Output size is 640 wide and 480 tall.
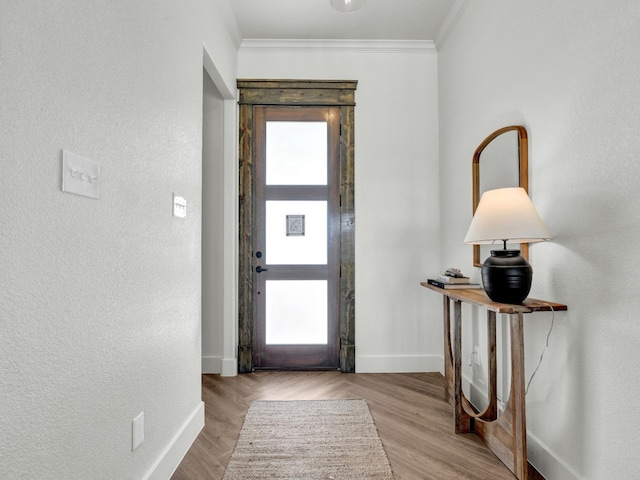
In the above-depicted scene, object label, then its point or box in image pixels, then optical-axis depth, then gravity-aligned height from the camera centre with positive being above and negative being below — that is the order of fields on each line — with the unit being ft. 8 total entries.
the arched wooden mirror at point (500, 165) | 6.15 +1.57
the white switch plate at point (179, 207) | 5.93 +0.68
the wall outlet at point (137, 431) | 4.56 -2.38
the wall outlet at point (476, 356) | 8.19 -2.54
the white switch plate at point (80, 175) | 3.33 +0.70
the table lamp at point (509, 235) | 5.13 +0.15
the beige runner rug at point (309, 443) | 5.77 -3.60
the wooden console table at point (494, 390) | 5.22 -2.54
